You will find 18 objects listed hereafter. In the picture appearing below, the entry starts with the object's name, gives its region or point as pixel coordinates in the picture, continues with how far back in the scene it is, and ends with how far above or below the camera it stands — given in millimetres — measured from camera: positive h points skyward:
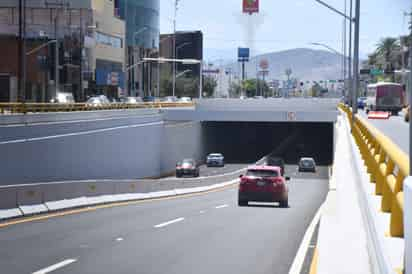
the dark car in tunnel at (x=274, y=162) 69844 -6053
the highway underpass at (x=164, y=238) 13742 -3250
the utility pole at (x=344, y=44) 69875 +4261
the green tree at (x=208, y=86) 178750 +1133
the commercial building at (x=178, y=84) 157125 +1291
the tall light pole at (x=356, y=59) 35281 +1547
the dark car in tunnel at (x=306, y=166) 74644 -6762
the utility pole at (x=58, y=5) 93350 +9852
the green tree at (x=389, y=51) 127400 +7058
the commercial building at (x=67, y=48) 82562 +4706
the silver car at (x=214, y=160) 79125 -6722
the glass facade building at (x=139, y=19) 137125 +12293
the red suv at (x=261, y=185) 32094 -3707
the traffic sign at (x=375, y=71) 109350 +2973
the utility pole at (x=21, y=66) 50156 +1522
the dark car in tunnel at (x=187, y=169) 64500 -6241
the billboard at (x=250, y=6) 141500 +15117
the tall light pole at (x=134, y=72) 133875 +3024
